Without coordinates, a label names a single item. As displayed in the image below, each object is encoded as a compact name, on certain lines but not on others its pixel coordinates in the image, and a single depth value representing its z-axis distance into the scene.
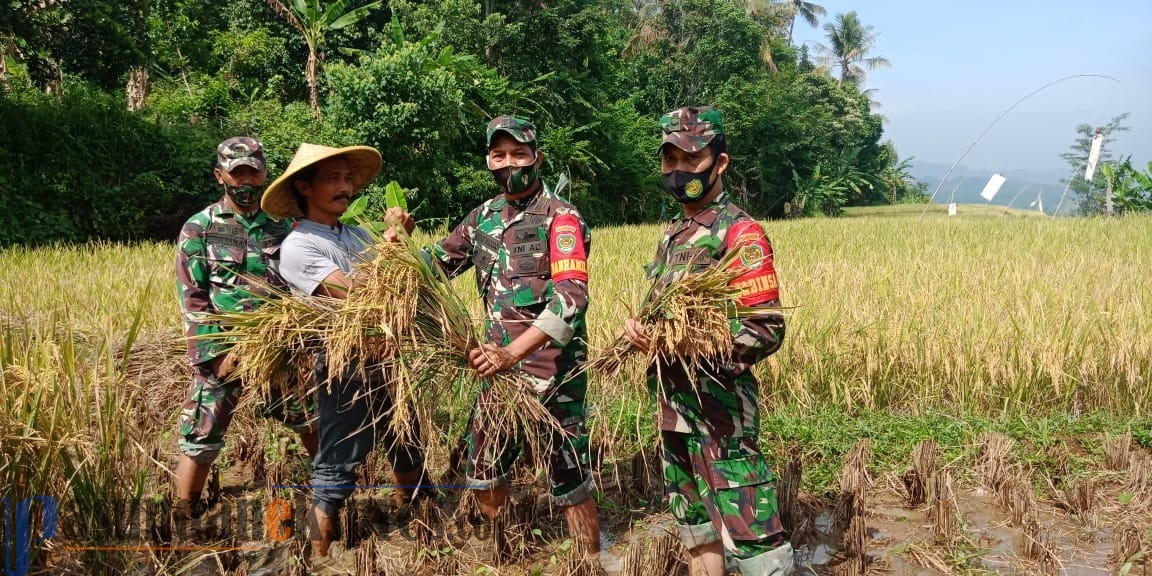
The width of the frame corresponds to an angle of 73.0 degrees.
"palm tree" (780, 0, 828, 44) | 41.47
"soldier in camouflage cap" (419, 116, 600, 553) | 2.80
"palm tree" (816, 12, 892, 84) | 46.00
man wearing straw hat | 2.68
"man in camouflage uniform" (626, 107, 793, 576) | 2.31
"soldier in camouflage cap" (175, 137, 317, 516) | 3.25
